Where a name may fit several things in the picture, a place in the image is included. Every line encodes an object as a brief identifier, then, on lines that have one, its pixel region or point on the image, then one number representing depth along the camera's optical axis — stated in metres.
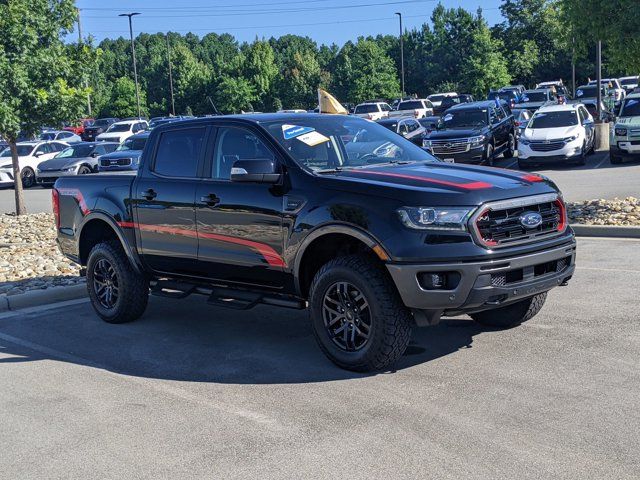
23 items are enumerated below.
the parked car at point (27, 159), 28.64
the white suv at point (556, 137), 21.98
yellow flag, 15.33
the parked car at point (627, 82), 52.43
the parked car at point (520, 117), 27.03
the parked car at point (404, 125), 26.88
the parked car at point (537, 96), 37.31
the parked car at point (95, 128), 51.25
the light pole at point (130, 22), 53.09
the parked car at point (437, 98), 51.35
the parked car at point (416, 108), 45.91
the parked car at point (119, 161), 25.31
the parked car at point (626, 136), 21.03
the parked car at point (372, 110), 43.52
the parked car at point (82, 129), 53.44
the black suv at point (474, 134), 22.73
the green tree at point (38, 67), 15.49
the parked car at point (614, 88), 43.91
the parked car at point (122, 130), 40.00
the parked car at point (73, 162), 28.11
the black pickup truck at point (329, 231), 5.65
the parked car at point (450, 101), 47.72
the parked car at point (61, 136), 39.24
